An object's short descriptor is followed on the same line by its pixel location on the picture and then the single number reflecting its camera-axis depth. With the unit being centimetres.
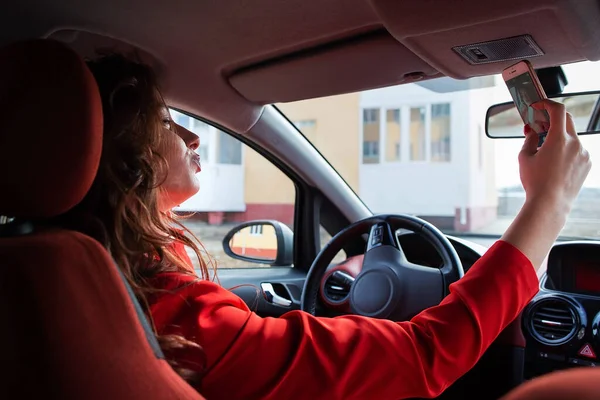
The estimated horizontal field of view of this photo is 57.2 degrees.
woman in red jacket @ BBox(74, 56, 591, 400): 116
